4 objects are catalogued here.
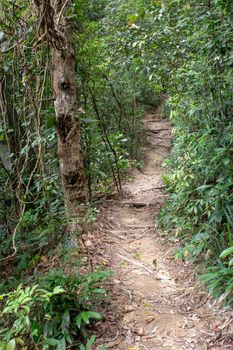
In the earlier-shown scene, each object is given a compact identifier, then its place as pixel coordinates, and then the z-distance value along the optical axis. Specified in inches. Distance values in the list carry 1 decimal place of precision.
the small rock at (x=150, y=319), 117.7
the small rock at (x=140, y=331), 112.4
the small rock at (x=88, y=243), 163.3
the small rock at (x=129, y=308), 123.6
